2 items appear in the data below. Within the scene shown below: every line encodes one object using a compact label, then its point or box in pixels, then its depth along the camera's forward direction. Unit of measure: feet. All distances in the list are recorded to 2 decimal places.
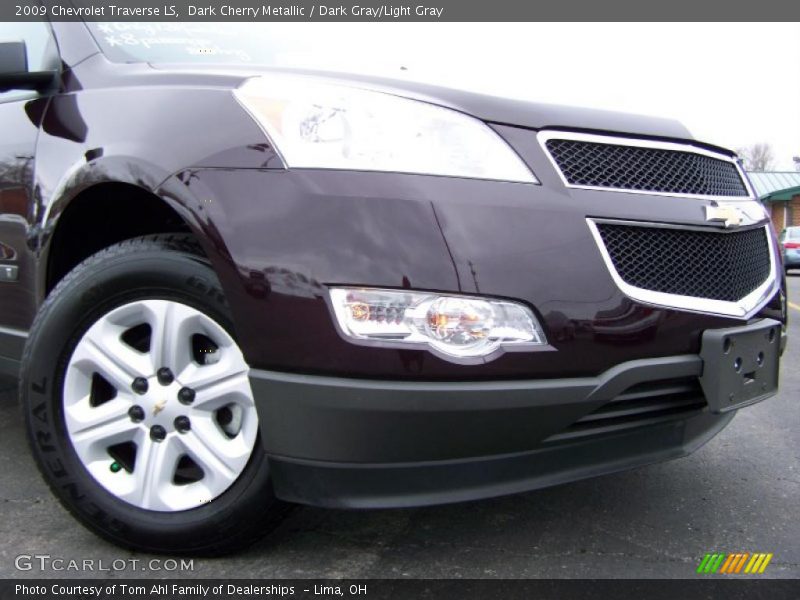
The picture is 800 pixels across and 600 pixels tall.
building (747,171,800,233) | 103.09
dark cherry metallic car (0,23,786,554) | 5.43
